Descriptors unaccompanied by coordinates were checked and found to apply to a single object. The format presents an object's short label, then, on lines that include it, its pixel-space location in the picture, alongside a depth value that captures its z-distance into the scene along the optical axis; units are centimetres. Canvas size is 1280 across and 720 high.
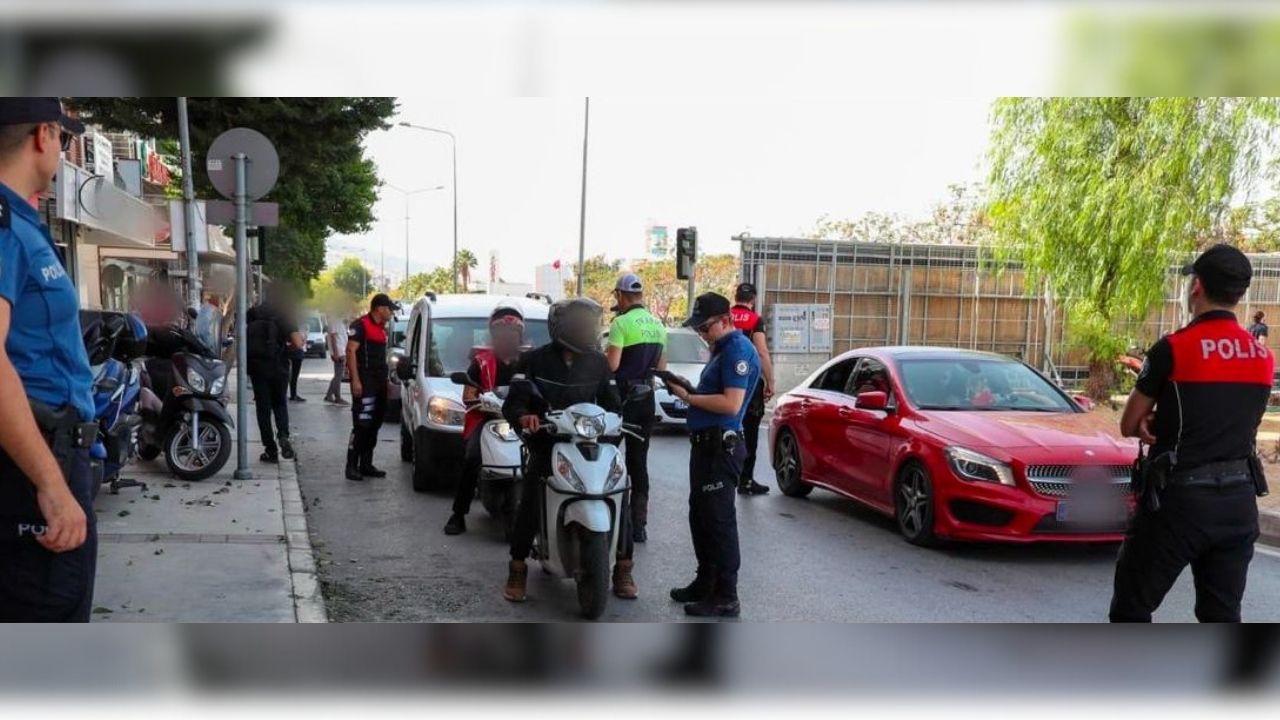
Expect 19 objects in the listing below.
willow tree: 1312
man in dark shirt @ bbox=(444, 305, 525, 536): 712
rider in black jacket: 543
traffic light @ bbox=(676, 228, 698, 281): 1487
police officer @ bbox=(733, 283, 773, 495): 865
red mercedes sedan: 640
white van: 841
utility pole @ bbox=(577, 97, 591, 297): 2428
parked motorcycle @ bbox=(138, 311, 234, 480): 834
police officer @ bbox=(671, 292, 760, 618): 526
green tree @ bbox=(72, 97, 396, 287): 1235
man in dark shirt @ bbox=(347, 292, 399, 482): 913
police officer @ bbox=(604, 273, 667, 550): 702
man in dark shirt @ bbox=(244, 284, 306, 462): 963
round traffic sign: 827
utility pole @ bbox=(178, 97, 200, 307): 1211
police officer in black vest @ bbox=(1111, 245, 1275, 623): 385
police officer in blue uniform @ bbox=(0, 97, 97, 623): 267
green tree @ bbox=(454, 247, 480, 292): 9019
